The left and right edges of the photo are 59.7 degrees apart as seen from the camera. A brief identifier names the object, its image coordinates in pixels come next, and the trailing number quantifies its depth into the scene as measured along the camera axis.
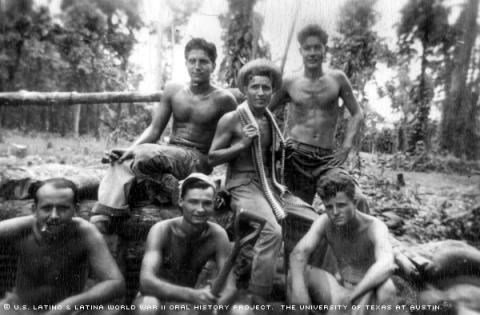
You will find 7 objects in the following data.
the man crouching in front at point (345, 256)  2.36
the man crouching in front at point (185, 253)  2.23
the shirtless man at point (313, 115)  3.56
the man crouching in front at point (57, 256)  2.28
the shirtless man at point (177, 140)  3.21
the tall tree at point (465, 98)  5.05
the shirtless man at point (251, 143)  2.98
